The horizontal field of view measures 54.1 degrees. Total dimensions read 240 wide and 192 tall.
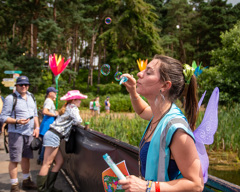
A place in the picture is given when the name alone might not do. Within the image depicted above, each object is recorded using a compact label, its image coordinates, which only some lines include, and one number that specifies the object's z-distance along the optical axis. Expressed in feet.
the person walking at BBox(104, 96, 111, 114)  61.34
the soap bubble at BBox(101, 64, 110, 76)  10.49
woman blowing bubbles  3.68
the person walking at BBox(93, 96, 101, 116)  52.57
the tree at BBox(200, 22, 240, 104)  36.32
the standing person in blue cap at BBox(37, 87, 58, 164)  16.33
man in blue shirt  12.64
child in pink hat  12.39
